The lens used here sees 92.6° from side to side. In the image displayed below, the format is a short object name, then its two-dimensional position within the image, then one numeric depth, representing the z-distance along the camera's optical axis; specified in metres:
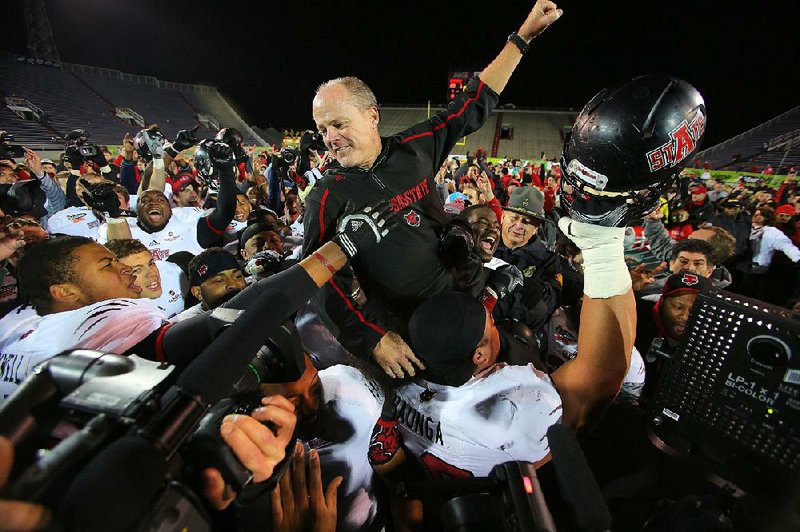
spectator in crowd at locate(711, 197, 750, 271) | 5.49
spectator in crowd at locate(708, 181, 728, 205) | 8.25
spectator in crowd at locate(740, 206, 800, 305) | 4.91
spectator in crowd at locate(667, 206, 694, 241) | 5.75
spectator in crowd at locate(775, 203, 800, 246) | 5.49
